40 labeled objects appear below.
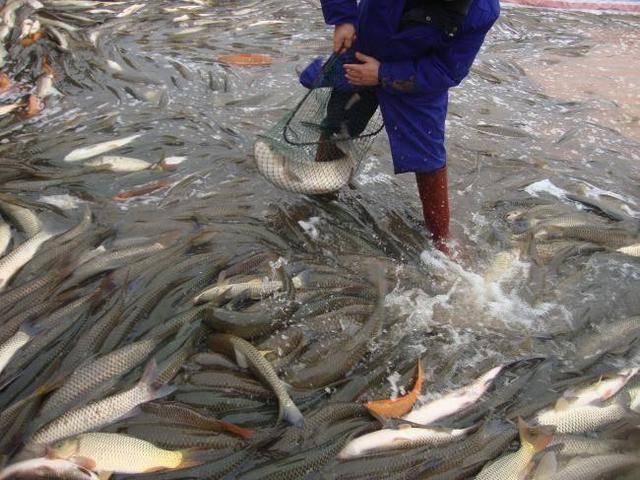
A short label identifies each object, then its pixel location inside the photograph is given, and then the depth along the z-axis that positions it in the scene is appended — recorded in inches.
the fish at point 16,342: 113.7
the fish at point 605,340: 130.3
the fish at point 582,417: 113.4
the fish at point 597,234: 165.6
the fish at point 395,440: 104.0
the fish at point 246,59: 278.7
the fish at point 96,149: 187.6
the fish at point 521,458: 102.1
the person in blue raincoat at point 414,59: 119.9
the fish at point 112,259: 137.6
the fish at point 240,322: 123.5
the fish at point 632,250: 162.2
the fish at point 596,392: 115.7
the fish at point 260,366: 107.8
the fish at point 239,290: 132.7
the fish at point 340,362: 118.0
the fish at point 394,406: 110.8
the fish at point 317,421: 104.2
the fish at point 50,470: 89.0
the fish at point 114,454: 91.2
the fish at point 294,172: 152.2
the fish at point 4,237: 145.0
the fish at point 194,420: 104.8
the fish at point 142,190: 171.0
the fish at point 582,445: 107.9
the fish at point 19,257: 135.2
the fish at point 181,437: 101.3
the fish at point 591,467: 102.6
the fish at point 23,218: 150.5
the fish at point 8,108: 210.6
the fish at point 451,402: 112.2
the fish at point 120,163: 185.2
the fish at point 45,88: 228.3
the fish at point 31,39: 269.3
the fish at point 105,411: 96.0
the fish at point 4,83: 229.8
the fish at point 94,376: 103.4
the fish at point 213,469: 96.2
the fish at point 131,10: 325.1
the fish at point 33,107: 213.3
